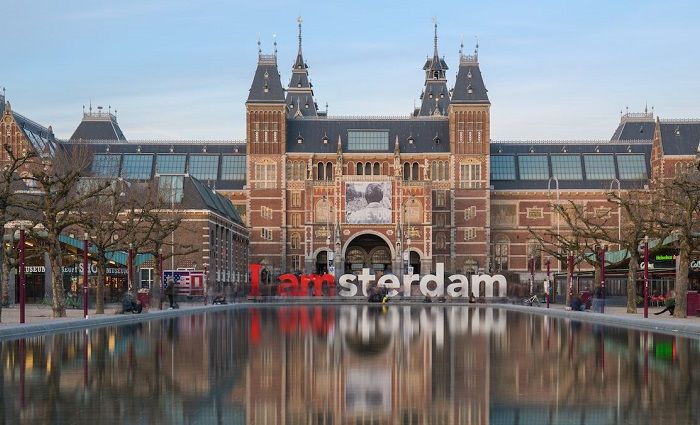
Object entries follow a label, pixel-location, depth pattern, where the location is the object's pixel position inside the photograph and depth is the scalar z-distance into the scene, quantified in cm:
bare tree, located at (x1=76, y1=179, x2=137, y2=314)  4950
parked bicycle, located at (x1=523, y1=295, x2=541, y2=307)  7262
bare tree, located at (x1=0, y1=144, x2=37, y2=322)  3931
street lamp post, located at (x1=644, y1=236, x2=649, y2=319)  4548
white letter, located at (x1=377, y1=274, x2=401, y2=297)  8612
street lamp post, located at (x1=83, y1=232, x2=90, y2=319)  4384
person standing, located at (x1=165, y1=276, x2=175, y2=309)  5950
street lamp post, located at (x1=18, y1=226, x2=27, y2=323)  3709
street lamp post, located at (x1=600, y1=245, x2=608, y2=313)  5417
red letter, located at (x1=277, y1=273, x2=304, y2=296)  8984
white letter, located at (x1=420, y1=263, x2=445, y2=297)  8281
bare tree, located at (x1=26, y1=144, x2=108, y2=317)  4262
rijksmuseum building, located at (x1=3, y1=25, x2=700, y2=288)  11369
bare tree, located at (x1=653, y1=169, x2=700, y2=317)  4656
